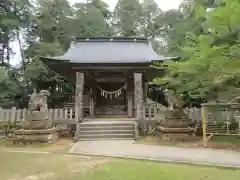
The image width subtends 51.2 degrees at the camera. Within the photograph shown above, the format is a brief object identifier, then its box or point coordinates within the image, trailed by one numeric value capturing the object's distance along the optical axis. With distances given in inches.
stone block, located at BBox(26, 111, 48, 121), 383.9
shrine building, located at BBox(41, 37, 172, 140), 528.4
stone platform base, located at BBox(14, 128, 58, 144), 373.0
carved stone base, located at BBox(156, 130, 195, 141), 380.8
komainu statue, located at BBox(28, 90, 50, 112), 390.6
